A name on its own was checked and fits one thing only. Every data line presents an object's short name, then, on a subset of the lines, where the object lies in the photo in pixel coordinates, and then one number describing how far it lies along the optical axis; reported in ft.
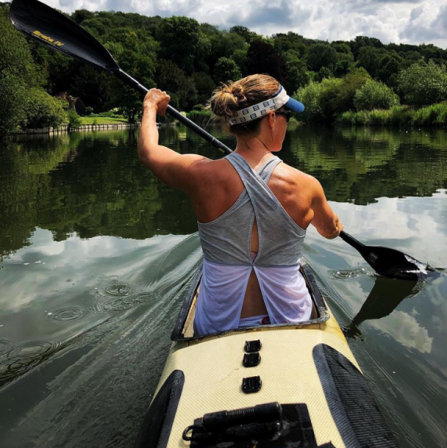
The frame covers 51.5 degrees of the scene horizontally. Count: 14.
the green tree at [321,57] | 363.35
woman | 7.09
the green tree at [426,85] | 126.82
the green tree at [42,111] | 111.04
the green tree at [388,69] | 270.55
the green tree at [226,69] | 291.99
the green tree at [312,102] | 177.27
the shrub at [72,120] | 140.87
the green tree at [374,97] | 144.77
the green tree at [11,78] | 92.58
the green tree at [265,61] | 262.47
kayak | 5.17
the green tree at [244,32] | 389.60
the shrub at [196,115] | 217.36
